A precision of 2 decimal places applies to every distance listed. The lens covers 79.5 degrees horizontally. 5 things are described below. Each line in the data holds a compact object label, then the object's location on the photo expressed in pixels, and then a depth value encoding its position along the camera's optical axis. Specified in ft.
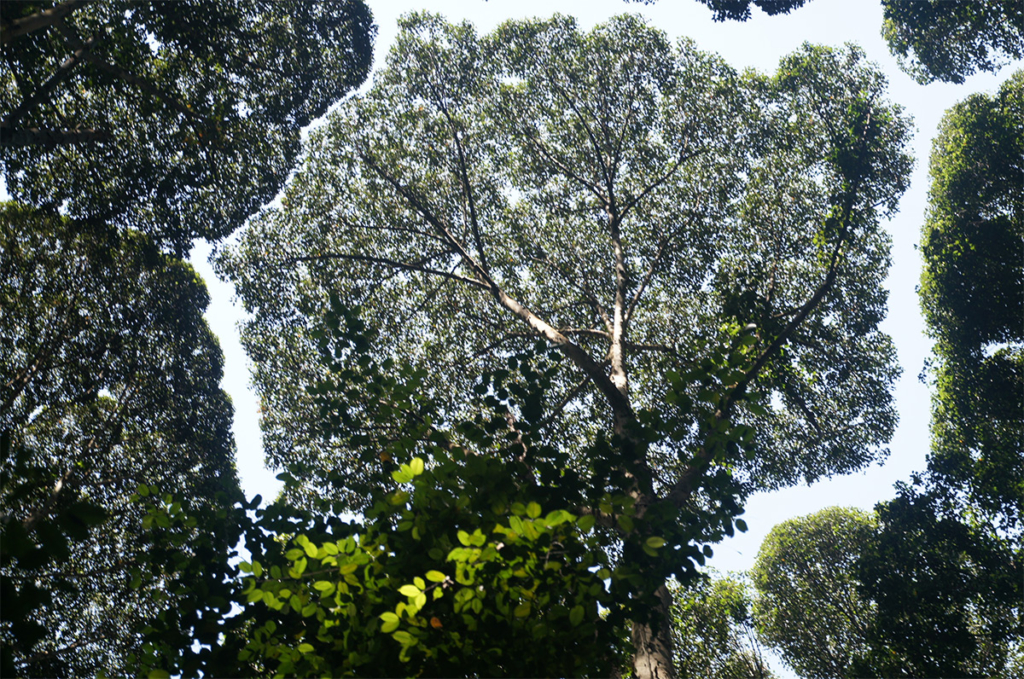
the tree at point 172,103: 32.89
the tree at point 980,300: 51.31
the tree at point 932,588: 47.88
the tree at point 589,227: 43.96
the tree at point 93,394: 42.22
